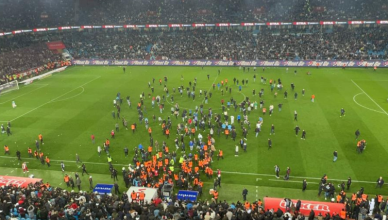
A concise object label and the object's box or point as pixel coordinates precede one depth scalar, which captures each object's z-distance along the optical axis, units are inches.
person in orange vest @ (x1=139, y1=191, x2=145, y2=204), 861.0
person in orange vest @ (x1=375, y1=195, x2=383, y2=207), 846.3
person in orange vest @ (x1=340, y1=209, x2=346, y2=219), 768.9
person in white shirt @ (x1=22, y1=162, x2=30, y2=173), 1138.4
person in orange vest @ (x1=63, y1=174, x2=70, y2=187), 1044.5
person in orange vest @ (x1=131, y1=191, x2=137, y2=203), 867.4
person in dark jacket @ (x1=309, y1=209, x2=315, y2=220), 766.9
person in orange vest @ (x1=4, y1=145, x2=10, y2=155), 1278.3
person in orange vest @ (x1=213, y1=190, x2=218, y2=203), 922.7
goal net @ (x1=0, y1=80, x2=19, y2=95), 2183.2
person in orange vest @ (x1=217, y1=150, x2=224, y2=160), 1180.6
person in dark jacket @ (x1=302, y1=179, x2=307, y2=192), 971.4
